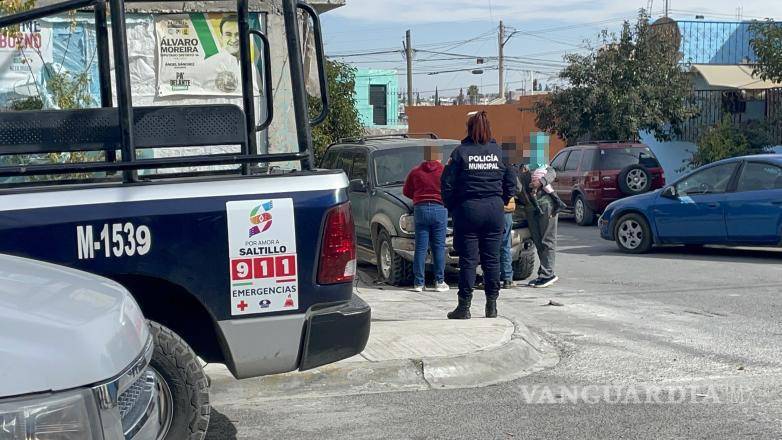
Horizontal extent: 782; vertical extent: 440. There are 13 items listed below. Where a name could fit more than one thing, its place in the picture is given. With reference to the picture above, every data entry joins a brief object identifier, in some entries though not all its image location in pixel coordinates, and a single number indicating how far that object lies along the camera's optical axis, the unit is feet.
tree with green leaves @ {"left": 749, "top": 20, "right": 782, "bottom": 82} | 72.13
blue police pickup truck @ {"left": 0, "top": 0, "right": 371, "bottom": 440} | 15.46
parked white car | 8.97
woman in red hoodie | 36.24
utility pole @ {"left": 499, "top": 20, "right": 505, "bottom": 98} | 198.49
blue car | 43.55
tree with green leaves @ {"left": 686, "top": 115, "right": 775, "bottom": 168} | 72.84
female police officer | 27.78
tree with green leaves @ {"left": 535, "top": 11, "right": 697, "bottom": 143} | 83.87
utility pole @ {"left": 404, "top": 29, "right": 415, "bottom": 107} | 194.80
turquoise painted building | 184.55
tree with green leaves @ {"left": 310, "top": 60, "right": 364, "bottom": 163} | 51.75
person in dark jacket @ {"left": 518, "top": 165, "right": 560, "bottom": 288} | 37.68
